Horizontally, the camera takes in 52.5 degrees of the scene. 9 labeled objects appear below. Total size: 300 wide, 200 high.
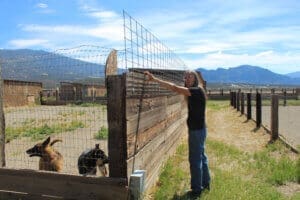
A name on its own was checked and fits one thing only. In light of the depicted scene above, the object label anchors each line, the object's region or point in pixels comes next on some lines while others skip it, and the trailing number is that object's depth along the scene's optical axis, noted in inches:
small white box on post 153.9
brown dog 190.3
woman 177.7
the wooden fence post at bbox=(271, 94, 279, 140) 330.8
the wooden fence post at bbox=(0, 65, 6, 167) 188.2
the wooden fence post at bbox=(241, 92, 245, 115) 654.1
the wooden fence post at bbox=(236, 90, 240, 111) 745.2
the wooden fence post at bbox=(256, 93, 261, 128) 433.3
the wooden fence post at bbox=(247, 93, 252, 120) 523.6
